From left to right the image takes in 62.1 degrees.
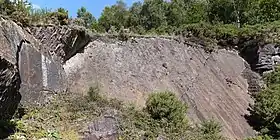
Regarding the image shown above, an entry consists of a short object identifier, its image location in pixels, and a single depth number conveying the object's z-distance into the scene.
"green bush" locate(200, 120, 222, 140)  8.29
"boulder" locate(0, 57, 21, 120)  5.17
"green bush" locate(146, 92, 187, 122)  7.87
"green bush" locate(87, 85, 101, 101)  7.81
